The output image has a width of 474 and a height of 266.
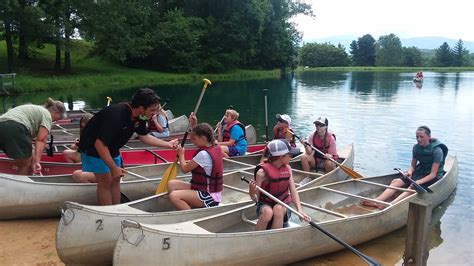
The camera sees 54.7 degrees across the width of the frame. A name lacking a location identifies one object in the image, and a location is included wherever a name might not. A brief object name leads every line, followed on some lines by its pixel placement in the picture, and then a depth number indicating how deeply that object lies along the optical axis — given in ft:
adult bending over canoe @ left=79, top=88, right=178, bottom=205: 17.81
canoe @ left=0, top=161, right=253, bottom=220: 21.36
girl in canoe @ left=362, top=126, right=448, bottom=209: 26.13
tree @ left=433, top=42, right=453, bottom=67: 350.52
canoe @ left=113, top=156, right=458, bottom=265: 15.72
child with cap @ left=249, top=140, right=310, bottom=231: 18.28
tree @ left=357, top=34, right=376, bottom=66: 397.60
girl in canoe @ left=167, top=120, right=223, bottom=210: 18.99
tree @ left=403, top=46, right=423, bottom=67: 372.17
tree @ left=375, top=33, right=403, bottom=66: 373.61
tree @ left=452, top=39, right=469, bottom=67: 351.05
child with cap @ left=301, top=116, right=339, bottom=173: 29.71
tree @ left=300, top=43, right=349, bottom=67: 389.91
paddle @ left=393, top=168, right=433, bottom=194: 25.08
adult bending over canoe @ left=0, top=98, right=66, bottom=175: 21.70
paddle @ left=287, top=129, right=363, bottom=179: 28.92
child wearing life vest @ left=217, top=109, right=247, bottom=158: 30.99
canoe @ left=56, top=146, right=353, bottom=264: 16.88
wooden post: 17.06
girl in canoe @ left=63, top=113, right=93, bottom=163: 28.48
